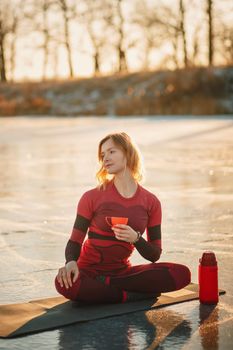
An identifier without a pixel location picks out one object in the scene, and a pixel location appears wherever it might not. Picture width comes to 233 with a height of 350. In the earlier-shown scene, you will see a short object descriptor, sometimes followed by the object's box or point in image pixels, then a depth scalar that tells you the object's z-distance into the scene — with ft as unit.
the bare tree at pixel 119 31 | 172.55
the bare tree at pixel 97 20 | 173.27
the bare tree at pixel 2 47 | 179.11
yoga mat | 15.39
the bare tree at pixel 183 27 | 161.07
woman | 17.20
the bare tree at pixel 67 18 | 171.32
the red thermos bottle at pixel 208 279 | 16.92
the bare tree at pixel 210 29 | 145.07
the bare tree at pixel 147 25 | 169.37
